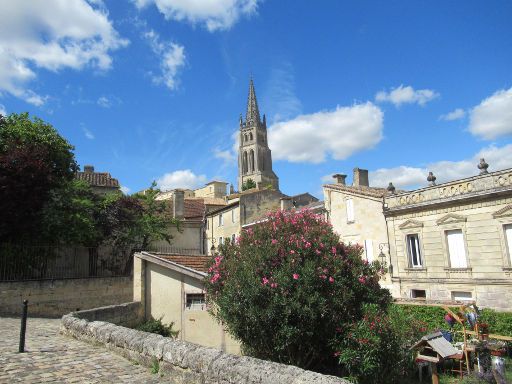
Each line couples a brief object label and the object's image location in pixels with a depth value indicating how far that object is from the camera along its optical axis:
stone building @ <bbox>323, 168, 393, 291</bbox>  23.19
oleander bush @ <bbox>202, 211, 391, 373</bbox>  8.71
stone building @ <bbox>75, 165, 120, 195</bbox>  33.84
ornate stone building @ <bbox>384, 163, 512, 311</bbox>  17.58
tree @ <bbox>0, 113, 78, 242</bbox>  15.62
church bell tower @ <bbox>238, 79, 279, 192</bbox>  121.62
